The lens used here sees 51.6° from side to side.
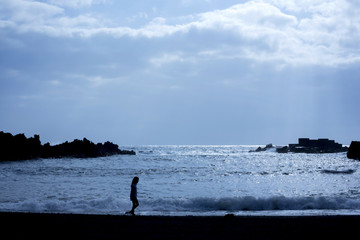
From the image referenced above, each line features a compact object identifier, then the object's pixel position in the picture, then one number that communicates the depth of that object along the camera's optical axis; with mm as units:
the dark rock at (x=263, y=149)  152000
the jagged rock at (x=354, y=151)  72362
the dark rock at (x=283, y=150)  129925
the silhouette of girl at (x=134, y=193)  16077
